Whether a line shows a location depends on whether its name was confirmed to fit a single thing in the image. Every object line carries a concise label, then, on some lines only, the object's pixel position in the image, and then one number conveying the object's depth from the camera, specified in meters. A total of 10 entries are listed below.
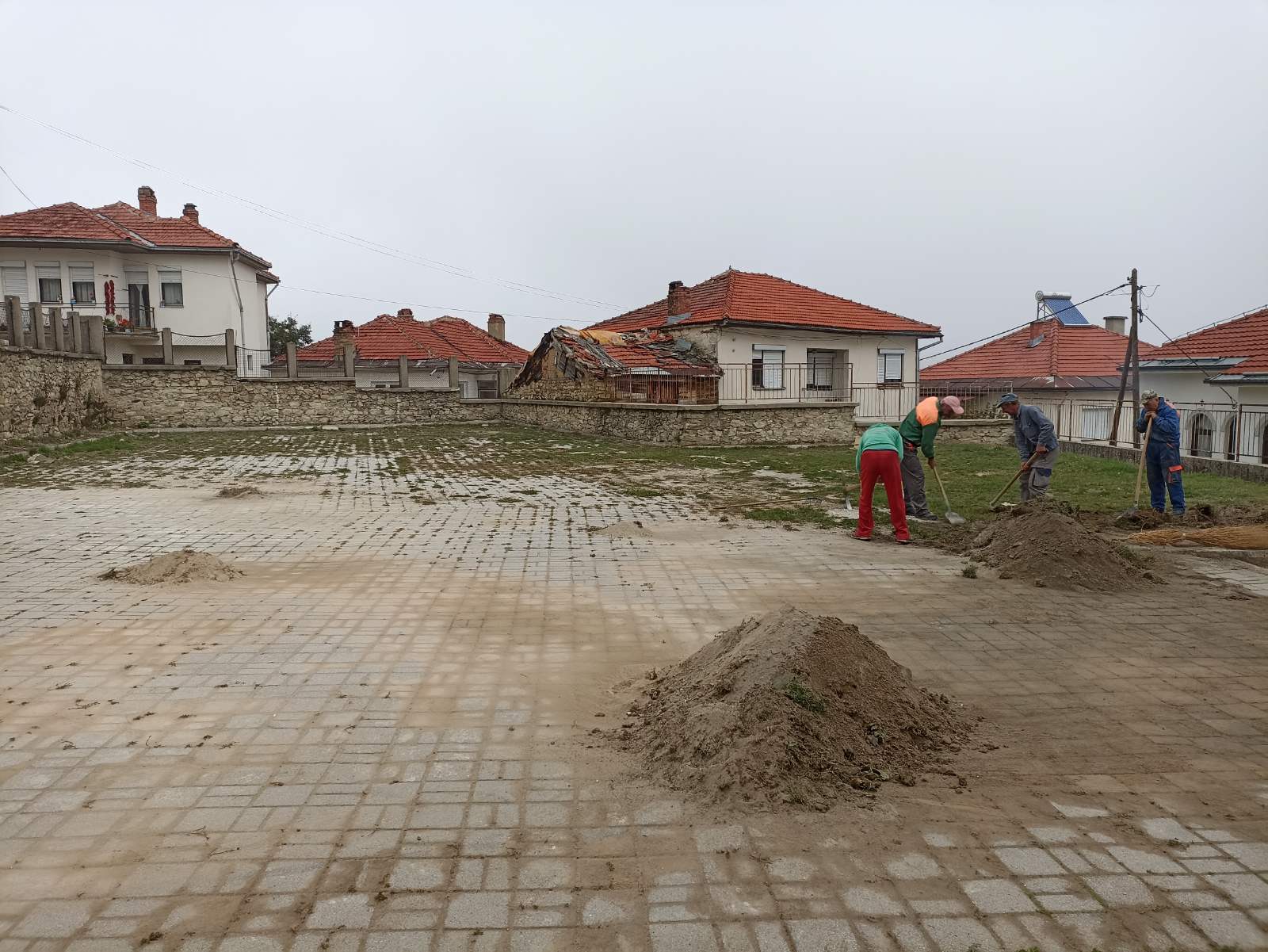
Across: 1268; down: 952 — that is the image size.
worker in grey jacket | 9.88
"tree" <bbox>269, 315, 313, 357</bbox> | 59.20
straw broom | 8.61
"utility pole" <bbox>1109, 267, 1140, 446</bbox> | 21.42
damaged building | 26.27
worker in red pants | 9.34
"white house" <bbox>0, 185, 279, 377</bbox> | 34.56
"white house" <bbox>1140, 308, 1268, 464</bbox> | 17.50
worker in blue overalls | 10.35
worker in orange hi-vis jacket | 10.31
